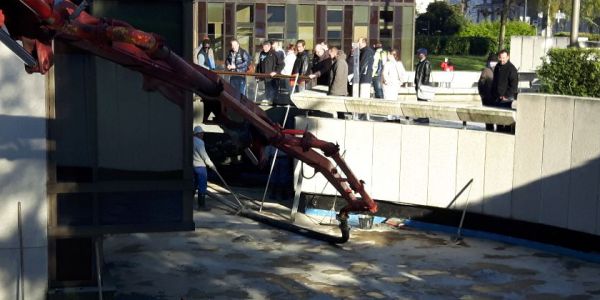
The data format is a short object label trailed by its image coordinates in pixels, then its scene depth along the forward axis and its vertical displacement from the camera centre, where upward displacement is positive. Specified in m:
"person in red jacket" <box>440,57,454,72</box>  38.51 -1.50
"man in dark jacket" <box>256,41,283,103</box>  24.66 -0.89
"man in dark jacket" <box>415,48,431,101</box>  22.86 -0.96
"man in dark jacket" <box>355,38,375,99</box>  21.88 -0.93
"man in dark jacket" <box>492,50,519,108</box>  18.53 -0.95
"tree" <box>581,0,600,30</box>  54.54 +0.97
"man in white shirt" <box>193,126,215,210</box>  19.25 -2.60
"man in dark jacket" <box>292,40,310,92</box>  23.39 -0.88
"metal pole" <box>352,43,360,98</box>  21.33 -0.99
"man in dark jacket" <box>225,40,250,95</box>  25.27 -0.89
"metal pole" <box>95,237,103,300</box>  12.22 -2.83
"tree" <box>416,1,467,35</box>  68.85 +0.29
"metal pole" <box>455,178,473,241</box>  17.28 -3.06
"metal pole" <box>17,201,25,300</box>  12.02 -2.72
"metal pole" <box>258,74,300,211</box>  19.45 -2.53
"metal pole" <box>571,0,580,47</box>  26.08 +0.13
